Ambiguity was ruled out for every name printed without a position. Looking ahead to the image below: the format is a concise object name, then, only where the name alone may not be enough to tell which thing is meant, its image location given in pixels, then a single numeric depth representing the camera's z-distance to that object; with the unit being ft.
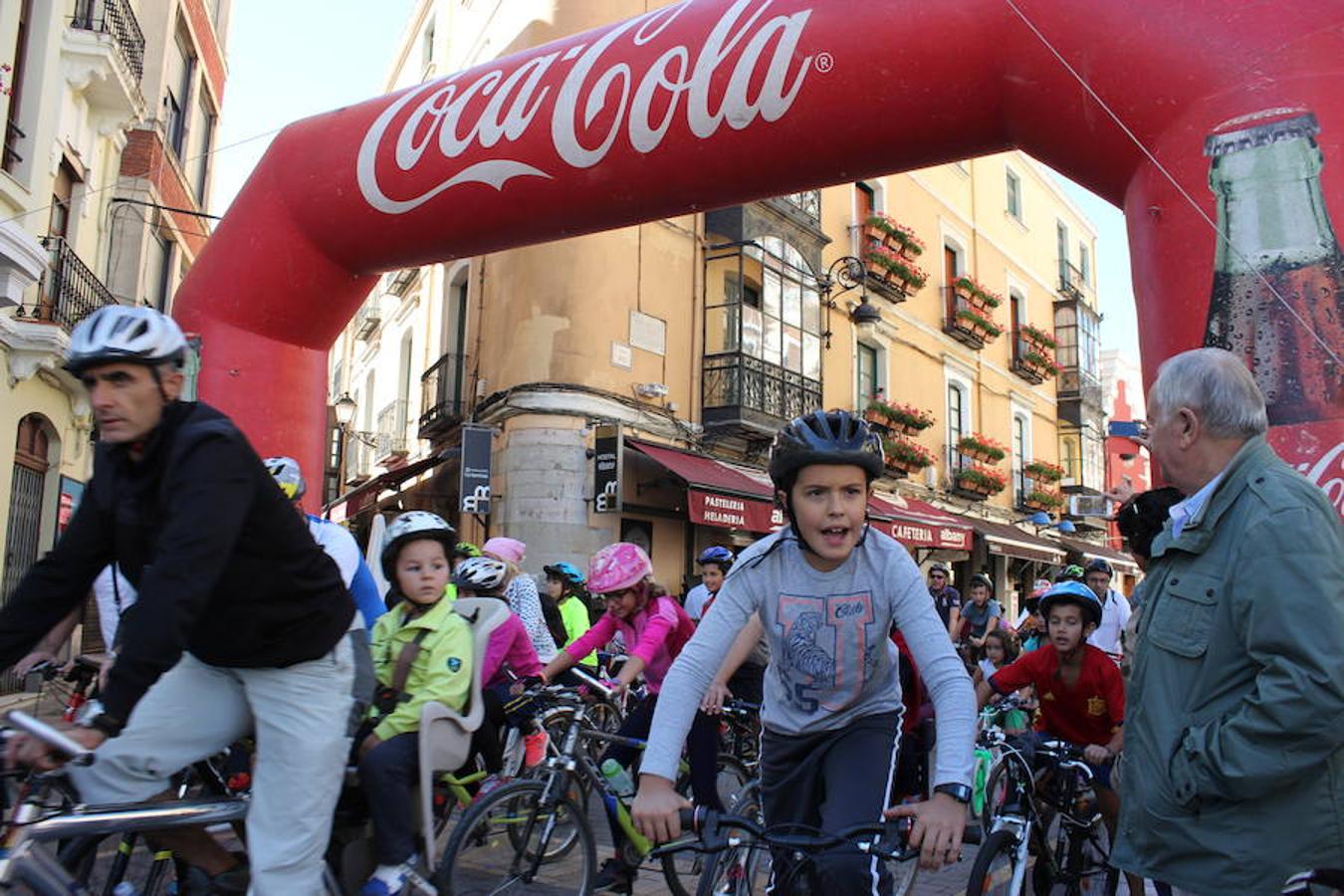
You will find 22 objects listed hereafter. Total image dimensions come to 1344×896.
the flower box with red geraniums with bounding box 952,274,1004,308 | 81.44
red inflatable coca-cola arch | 13.93
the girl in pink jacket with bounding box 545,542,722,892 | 16.58
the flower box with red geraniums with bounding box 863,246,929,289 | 69.31
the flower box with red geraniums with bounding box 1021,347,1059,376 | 92.27
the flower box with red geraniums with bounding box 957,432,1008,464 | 80.64
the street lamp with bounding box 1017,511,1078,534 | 88.69
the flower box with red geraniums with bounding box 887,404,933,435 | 69.41
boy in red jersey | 15.85
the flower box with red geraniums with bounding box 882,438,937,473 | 68.21
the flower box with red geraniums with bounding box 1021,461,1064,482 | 91.71
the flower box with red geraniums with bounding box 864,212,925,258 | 70.03
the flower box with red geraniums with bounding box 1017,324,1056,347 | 93.30
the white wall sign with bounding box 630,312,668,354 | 52.70
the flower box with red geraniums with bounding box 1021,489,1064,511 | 90.74
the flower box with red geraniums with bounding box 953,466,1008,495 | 78.54
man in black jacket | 8.01
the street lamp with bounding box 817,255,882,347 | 64.95
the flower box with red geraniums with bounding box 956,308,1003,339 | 81.76
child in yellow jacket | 10.66
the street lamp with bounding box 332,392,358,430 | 65.87
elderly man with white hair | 6.31
